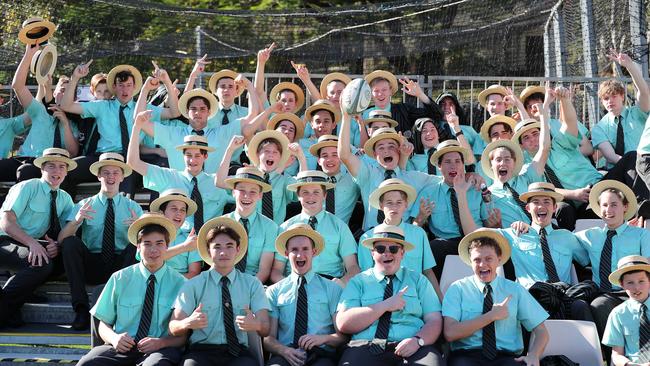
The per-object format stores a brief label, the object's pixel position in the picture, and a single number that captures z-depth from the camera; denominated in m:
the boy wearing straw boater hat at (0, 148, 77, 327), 8.60
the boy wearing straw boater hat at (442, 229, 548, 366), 7.03
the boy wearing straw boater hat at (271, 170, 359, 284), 8.30
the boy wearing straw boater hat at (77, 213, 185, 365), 7.18
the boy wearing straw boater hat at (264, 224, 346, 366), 7.23
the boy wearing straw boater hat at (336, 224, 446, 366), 7.03
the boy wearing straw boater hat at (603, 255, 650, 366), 7.16
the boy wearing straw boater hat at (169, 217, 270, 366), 7.15
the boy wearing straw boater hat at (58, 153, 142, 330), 8.57
